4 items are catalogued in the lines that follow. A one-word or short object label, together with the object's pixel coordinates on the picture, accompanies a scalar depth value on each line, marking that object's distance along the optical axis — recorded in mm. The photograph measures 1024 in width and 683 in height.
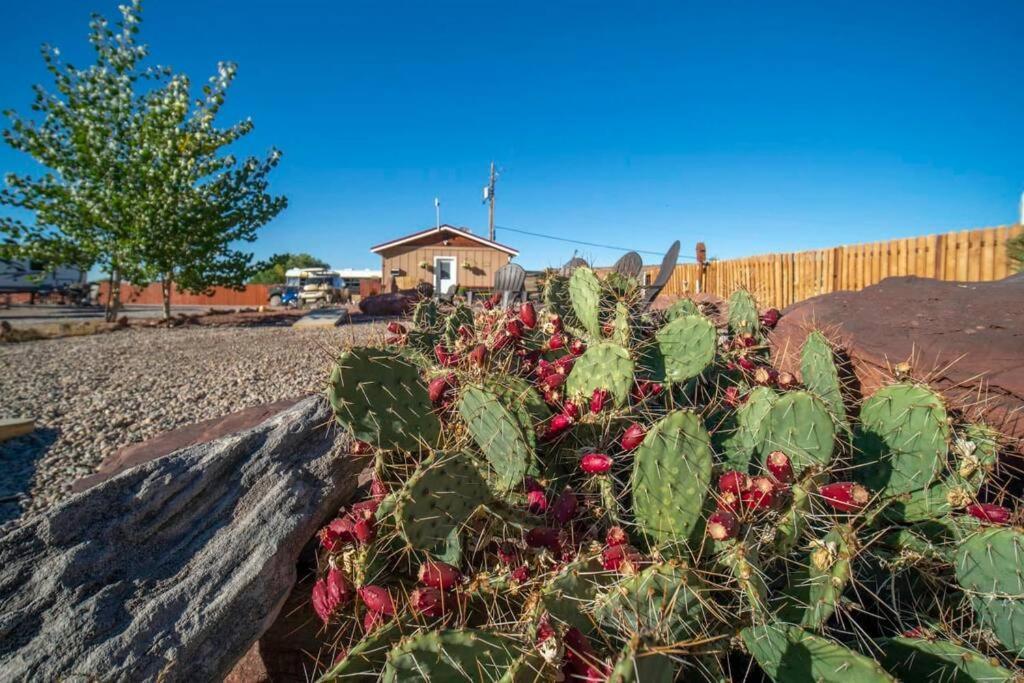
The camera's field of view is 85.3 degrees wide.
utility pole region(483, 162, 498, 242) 29500
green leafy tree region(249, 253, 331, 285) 64500
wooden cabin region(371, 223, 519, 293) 23000
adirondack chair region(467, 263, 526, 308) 4438
